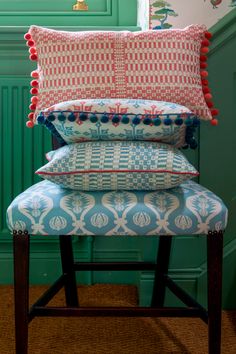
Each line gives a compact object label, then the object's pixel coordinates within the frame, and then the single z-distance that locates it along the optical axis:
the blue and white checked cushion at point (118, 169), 1.25
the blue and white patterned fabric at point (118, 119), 1.28
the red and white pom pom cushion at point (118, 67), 1.50
